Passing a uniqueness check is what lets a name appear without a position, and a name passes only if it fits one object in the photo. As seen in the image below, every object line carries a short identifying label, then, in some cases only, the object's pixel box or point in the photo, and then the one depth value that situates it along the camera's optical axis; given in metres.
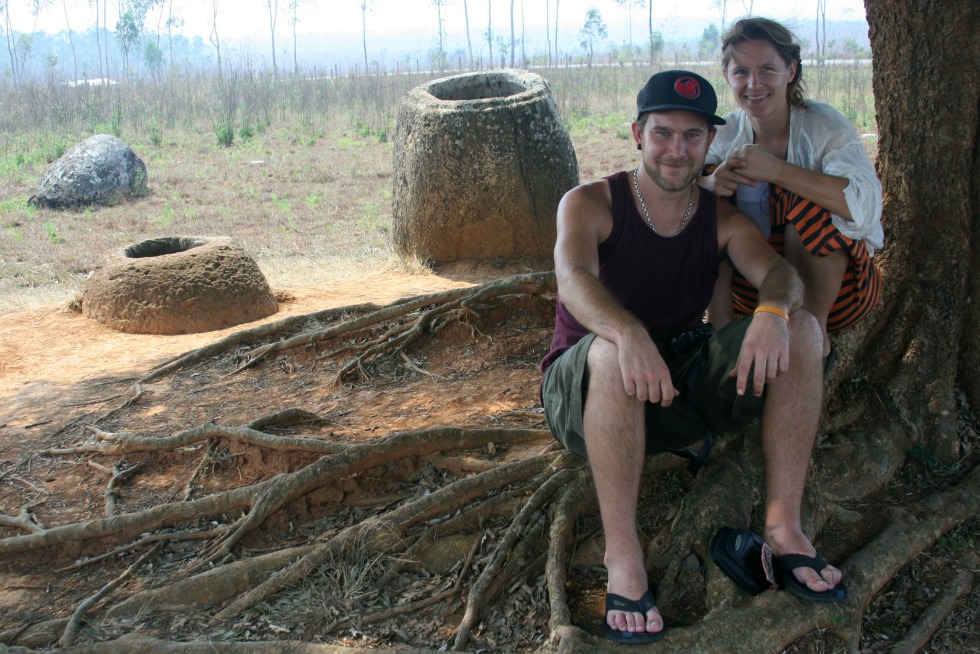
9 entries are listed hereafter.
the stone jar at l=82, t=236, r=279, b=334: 6.56
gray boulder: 13.48
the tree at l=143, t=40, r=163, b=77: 49.62
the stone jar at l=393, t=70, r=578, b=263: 7.67
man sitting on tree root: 2.48
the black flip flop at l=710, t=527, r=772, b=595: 2.54
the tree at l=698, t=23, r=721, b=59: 45.59
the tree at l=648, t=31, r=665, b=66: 34.84
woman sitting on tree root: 2.86
